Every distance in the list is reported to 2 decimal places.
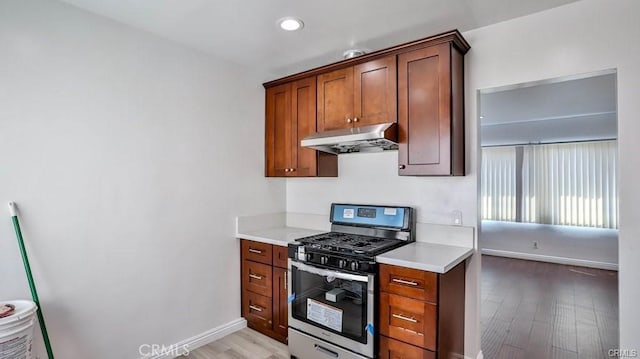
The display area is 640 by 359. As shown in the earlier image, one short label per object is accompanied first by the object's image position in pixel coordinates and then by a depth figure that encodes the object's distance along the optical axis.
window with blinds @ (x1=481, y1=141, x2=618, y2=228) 5.51
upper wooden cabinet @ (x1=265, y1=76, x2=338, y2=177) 2.95
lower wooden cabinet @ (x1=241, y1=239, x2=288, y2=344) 2.72
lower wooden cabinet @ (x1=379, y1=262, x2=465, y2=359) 1.89
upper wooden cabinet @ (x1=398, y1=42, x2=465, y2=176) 2.18
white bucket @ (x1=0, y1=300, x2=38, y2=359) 1.51
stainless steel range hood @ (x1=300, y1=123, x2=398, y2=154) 2.32
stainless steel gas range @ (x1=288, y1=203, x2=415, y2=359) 2.12
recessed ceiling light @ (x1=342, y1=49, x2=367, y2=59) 2.58
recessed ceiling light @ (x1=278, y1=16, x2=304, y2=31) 2.18
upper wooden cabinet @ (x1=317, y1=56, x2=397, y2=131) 2.44
